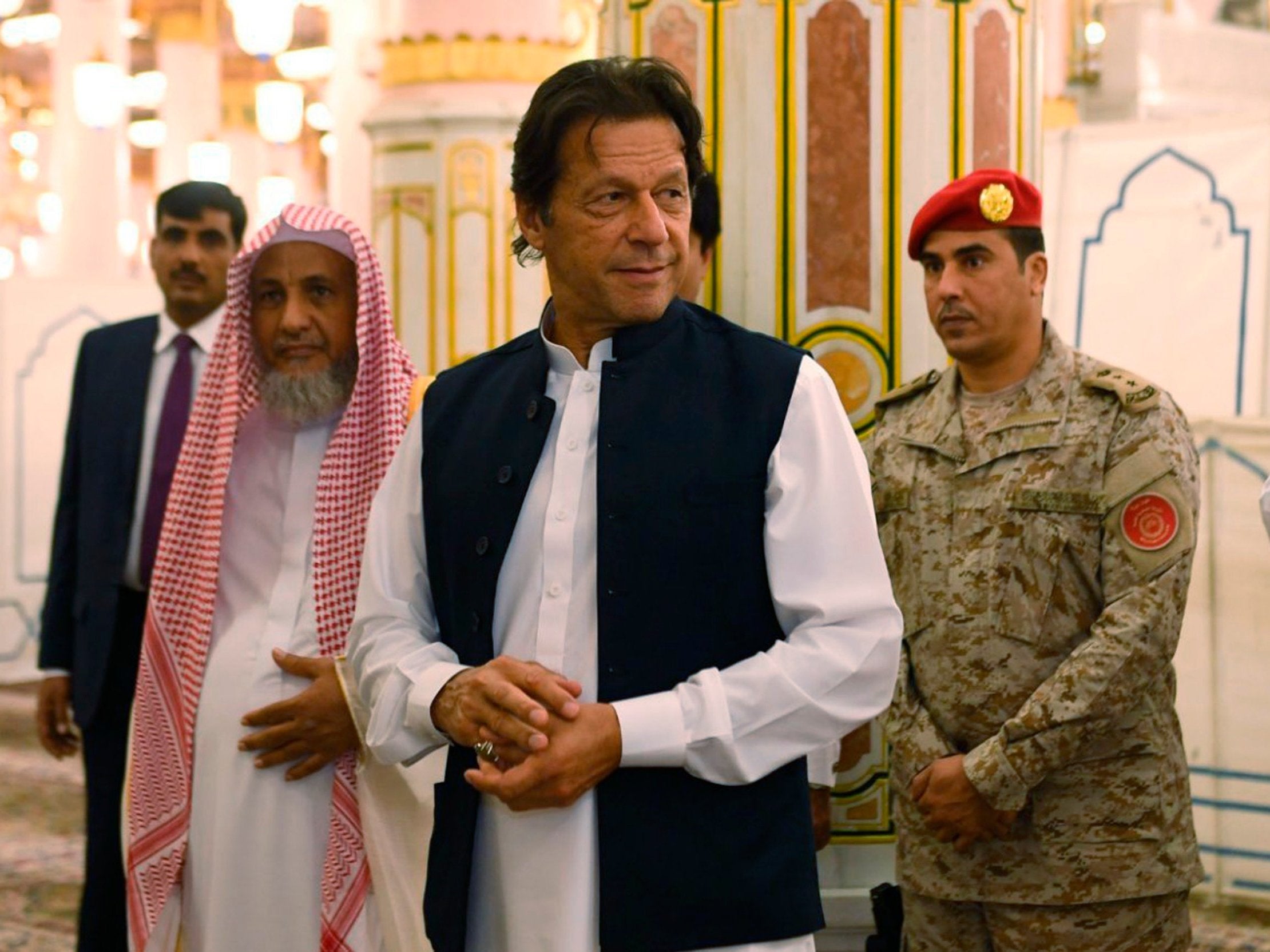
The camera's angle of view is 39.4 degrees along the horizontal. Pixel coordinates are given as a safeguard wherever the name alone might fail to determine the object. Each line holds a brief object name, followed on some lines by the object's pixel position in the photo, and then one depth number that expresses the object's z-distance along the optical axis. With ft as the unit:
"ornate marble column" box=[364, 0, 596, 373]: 25.67
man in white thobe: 8.36
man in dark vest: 5.90
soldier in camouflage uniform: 8.46
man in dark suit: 11.53
